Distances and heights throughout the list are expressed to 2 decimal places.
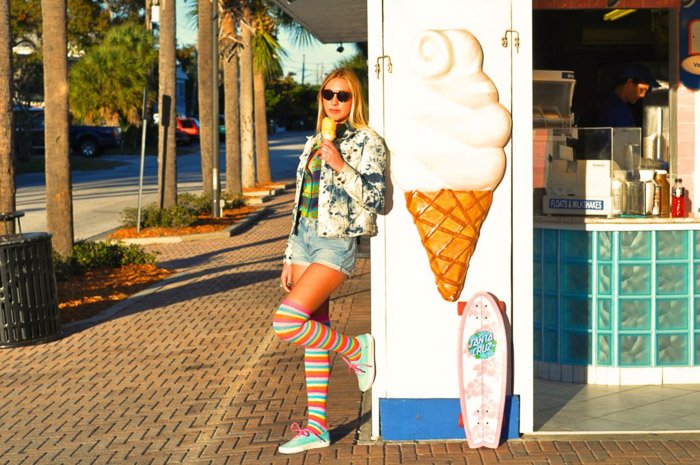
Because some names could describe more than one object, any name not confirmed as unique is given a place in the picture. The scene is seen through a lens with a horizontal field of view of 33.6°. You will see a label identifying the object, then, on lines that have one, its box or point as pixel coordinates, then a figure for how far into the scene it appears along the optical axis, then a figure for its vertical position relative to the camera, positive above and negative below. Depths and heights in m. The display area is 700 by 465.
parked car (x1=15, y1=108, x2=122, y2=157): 54.96 -0.05
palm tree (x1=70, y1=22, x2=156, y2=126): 62.75 +3.07
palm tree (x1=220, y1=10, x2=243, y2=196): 28.16 +0.26
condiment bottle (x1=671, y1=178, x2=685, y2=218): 7.73 -0.51
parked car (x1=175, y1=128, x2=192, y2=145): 66.72 -0.14
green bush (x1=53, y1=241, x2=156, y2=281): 14.45 -1.58
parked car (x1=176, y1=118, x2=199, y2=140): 69.69 +0.51
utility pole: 23.41 +0.38
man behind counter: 8.75 +0.23
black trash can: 9.94 -1.31
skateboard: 6.04 -1.25
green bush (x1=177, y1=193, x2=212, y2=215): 23.42 -1.38
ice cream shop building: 6.07 -0.65
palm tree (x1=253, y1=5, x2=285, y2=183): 31.36 +1.93
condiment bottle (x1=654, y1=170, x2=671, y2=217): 7.80 -0.45
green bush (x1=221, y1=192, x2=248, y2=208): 25.83 -1.50
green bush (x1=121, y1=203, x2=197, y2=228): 21.08 -1.49
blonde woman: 5.83 -0.44
